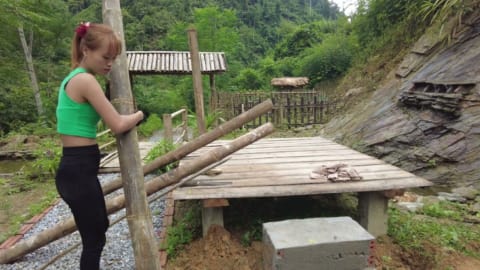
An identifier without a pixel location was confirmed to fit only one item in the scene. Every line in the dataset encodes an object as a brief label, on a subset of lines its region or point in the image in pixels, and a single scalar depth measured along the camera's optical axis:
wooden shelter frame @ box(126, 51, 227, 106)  9.51
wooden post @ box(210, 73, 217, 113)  10.33
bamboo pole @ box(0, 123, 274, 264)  2.56
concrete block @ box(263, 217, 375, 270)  1.98
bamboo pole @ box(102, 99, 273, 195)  2.49
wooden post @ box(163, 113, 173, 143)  5.58
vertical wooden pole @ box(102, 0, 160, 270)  1.72
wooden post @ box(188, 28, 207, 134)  4.87
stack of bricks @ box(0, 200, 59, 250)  3.03
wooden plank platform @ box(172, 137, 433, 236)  2.66
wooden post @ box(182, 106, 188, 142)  6.78
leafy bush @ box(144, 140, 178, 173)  5.01
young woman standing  1.53
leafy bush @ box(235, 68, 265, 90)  22.64
